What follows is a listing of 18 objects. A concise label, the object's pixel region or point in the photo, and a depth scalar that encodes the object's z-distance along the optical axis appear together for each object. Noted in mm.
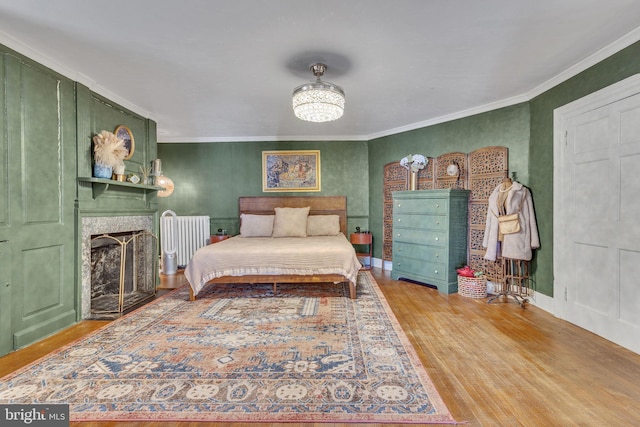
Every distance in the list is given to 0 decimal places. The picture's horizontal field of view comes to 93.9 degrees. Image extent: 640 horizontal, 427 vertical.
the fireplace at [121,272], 3459
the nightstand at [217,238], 5531
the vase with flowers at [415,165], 4750
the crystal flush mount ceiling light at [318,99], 2832
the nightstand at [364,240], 5552
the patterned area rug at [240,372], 1675
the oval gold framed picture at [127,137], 3820
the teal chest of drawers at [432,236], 4078
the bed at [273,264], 3639
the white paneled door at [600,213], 2463
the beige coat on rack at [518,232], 3480
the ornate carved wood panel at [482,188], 4000
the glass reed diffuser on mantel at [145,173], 4230
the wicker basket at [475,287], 3830
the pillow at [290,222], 5102
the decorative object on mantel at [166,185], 5770
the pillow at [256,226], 5254
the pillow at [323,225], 5371
